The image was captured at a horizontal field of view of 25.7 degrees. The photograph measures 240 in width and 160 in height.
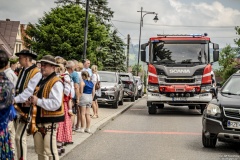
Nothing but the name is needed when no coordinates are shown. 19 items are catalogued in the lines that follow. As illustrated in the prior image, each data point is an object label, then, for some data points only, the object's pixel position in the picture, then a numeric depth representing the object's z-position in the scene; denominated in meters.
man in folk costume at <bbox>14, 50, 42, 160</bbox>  6.93
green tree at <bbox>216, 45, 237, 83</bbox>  119.59
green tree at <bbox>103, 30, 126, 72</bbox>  61.19
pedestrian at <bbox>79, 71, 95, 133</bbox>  12.44
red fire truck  19.61
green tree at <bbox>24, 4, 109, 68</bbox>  55.09
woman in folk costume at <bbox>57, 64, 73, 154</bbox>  9.42
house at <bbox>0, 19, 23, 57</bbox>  81.06
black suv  9.98
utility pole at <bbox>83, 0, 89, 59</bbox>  22.55
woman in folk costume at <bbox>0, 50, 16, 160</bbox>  5.67
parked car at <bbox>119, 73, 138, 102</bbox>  30.47
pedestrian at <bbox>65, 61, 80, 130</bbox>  10.53
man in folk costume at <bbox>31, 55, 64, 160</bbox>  6.37
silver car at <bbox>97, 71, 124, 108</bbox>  23.02
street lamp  50.97
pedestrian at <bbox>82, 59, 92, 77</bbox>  15.23
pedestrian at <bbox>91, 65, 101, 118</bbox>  16.41
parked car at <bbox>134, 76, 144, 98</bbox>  38.33
